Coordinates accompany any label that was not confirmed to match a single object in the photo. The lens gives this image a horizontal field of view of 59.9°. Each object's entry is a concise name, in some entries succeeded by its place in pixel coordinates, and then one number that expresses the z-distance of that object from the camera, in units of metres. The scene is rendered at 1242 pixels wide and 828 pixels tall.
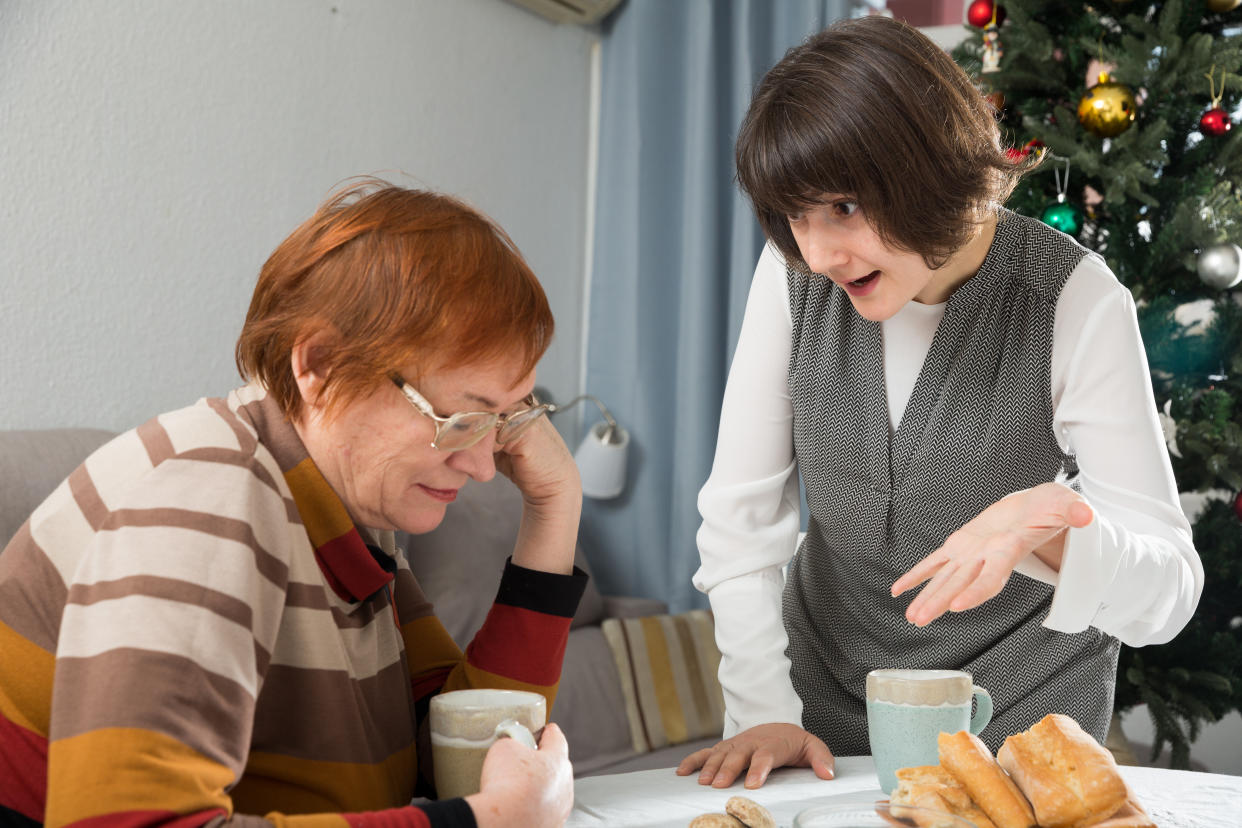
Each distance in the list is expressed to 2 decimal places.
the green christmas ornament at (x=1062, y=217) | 2.20
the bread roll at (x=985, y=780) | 0.74
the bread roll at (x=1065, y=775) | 0.73
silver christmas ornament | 2.09
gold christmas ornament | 2.14
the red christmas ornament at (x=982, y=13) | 2.32
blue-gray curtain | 3.06
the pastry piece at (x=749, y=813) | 0.78
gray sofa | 2.40
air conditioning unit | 3.04
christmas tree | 2.15
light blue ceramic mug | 0.88
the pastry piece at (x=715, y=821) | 0.77
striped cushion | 2.60
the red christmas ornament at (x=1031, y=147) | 2.11
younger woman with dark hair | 1.01
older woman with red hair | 0.61
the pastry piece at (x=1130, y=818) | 0.72
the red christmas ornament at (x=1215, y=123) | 2.14
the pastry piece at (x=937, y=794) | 0.74
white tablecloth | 0.87
